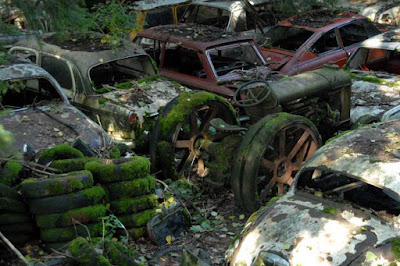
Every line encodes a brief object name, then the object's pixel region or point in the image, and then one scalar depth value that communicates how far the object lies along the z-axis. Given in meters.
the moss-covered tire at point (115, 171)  6.09
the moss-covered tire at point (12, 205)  5.46
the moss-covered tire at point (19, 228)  5.55
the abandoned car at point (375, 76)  8.50
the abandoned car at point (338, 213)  4.48
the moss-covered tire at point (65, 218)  5.61
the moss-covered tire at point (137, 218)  6.22
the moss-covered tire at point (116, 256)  5.25
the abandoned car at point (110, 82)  8.33
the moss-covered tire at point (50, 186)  5.59
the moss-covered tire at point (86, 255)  4.93
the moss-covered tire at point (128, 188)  6.15
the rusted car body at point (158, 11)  14.00
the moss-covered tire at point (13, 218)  5.54
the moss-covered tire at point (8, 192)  5.51
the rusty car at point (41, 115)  7.23
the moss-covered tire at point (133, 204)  6.18
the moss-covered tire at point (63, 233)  5.62
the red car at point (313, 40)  10.69
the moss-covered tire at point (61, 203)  5.60
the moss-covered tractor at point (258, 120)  6.62
